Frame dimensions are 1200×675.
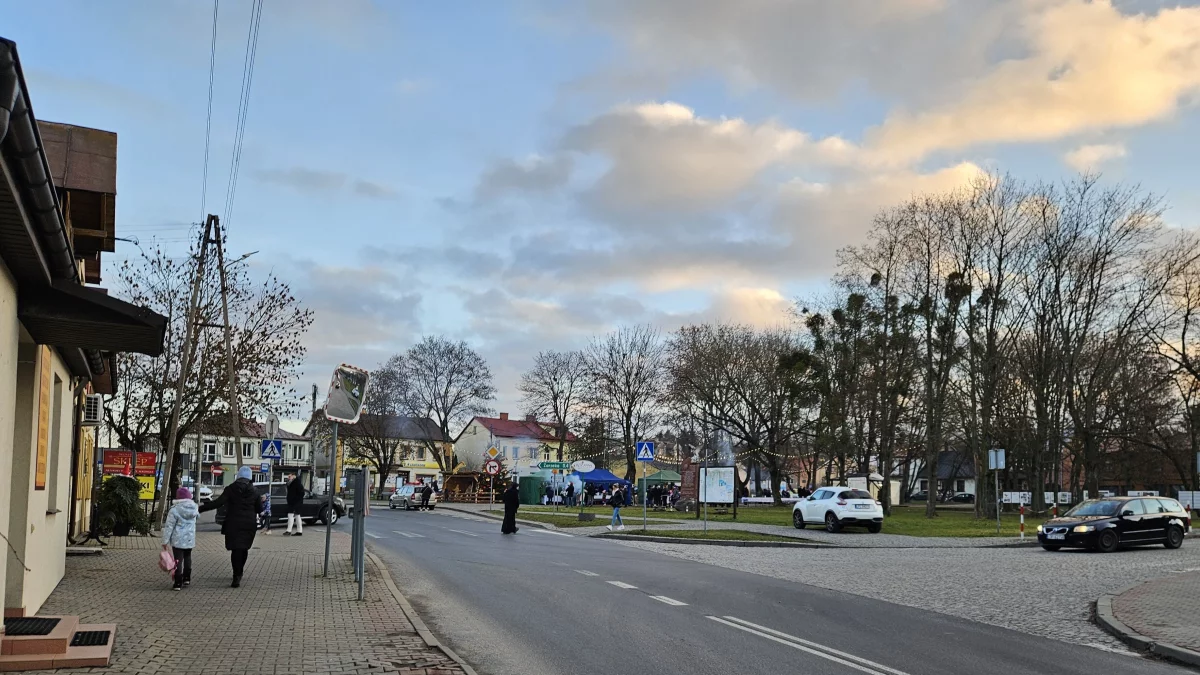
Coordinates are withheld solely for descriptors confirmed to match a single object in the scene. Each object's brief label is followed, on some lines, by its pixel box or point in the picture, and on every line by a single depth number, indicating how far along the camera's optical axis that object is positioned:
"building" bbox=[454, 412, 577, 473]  118.00
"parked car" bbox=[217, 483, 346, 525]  33.00
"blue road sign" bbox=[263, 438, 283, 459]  29.83
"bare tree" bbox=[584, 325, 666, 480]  69.94
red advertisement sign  30.17
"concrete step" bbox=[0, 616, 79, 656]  7.99
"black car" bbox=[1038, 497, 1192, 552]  25.03
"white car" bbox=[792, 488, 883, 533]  31.95
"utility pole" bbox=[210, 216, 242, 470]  26.14
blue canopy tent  56.24
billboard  35.44
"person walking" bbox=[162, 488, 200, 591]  13.59
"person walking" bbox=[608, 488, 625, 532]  32.32
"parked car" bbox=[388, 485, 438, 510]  51.91
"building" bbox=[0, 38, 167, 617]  6.53
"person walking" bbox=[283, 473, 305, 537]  26.12
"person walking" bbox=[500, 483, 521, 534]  29.53
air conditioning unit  24.60
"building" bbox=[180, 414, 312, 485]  78.56
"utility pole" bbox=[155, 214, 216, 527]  25.00
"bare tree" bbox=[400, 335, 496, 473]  77.44
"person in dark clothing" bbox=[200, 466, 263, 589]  13.81
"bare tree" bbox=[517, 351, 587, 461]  75.38
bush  23.23
